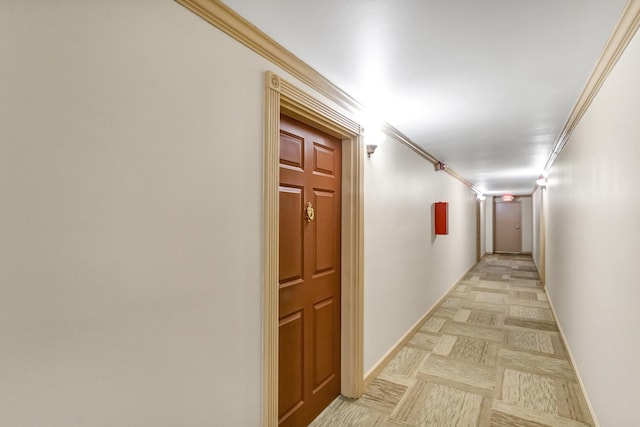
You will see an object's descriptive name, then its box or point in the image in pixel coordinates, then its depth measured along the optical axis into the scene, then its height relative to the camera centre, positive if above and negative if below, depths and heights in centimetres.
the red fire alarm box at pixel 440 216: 484 -5
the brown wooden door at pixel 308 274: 194 -40
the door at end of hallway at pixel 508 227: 1161 -50
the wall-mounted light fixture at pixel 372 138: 261 +60
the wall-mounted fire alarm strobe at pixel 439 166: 487 +69
